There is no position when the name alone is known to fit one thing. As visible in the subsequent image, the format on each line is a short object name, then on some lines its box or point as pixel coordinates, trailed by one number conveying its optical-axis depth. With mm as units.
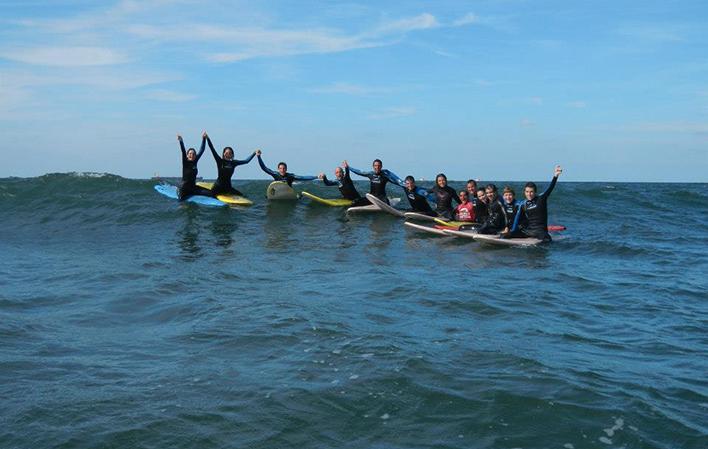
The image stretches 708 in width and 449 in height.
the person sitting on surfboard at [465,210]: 18070
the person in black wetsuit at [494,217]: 15984
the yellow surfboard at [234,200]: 21438
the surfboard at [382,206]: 20922
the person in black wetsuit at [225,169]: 20538
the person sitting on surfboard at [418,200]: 20031
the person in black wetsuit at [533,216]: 15305
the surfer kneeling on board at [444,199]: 19484
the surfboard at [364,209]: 21497
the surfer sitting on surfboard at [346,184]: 22003
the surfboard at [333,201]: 22922
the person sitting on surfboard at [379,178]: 21203
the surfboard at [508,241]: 15235
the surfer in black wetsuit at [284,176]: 22438
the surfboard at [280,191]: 23047
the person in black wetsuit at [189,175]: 19469
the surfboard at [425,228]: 17391
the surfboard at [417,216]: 19680
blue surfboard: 21047
